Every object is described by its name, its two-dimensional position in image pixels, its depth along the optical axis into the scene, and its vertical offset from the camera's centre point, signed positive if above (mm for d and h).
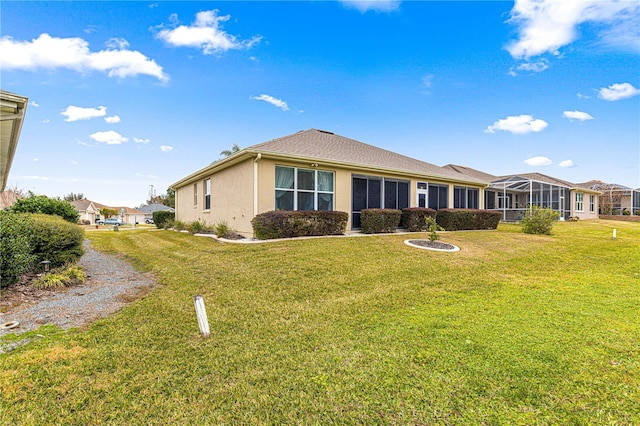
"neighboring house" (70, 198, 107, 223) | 53781 -117
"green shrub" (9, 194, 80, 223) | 11609 +129
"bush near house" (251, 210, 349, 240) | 10555 -515
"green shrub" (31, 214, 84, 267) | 6303 -720
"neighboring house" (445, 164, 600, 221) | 24797 +1246
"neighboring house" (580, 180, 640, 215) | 35344 +1430
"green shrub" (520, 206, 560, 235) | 13586 -502
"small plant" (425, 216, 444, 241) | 9745 -796
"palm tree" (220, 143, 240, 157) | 36094 +7489
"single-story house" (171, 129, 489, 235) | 11508 +1367
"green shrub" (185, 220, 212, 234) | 15473 -985
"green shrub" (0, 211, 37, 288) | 5230 -740
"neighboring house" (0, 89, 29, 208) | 4668 +1631
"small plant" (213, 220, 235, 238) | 12469 -927
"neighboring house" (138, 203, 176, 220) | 53281 +276
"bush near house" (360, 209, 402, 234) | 12825 -449
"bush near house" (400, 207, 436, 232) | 14188 -386
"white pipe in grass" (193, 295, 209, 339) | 3626 -1346
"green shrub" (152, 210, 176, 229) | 22941 -604
